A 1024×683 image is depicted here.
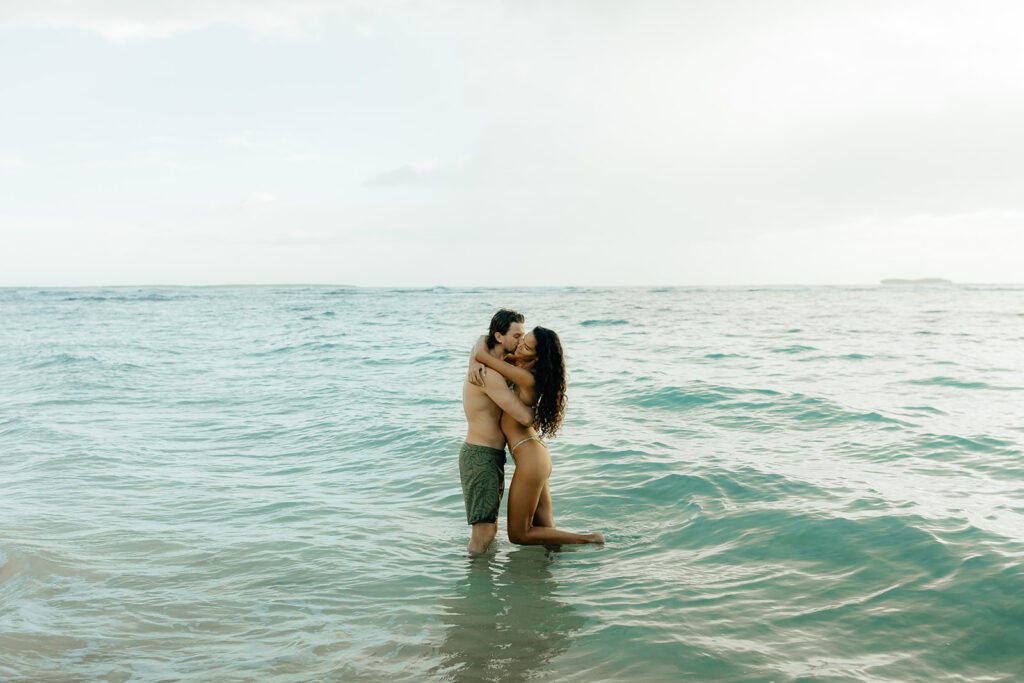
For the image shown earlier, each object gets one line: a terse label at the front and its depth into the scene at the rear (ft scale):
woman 18.71
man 18.74
